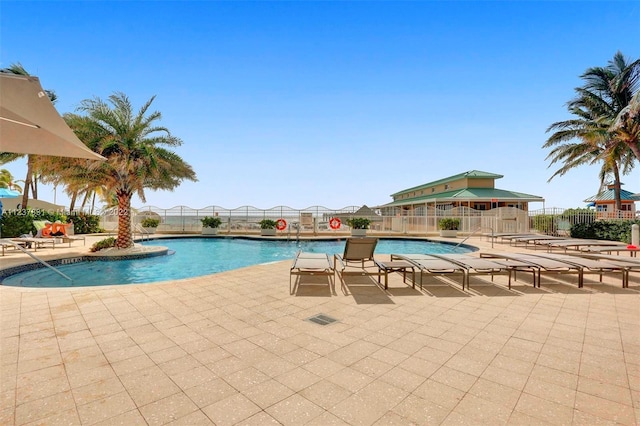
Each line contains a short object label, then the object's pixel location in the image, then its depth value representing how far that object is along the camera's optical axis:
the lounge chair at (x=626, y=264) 5.58
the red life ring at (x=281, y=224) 18.25
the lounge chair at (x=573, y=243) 9.03
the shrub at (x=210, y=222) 19.16
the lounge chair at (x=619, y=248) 8.05
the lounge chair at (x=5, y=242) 8.99
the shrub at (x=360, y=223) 18.92
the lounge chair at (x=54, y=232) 12.85
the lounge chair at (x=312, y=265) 5.30
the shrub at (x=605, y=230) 13.47
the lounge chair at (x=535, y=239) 10.64
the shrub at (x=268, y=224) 18.59
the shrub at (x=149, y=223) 19.53
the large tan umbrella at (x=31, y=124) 2.92
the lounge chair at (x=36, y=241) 10.27
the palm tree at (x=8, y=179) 29.52
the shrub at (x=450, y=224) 18.44
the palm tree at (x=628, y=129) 13.76
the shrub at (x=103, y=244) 11.14
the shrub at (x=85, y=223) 18.29
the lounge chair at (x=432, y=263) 5.44
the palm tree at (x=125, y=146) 10.62
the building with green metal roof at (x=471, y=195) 22.78
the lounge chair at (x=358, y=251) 6.11
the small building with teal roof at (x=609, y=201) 26.32
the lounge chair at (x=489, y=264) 5.56
